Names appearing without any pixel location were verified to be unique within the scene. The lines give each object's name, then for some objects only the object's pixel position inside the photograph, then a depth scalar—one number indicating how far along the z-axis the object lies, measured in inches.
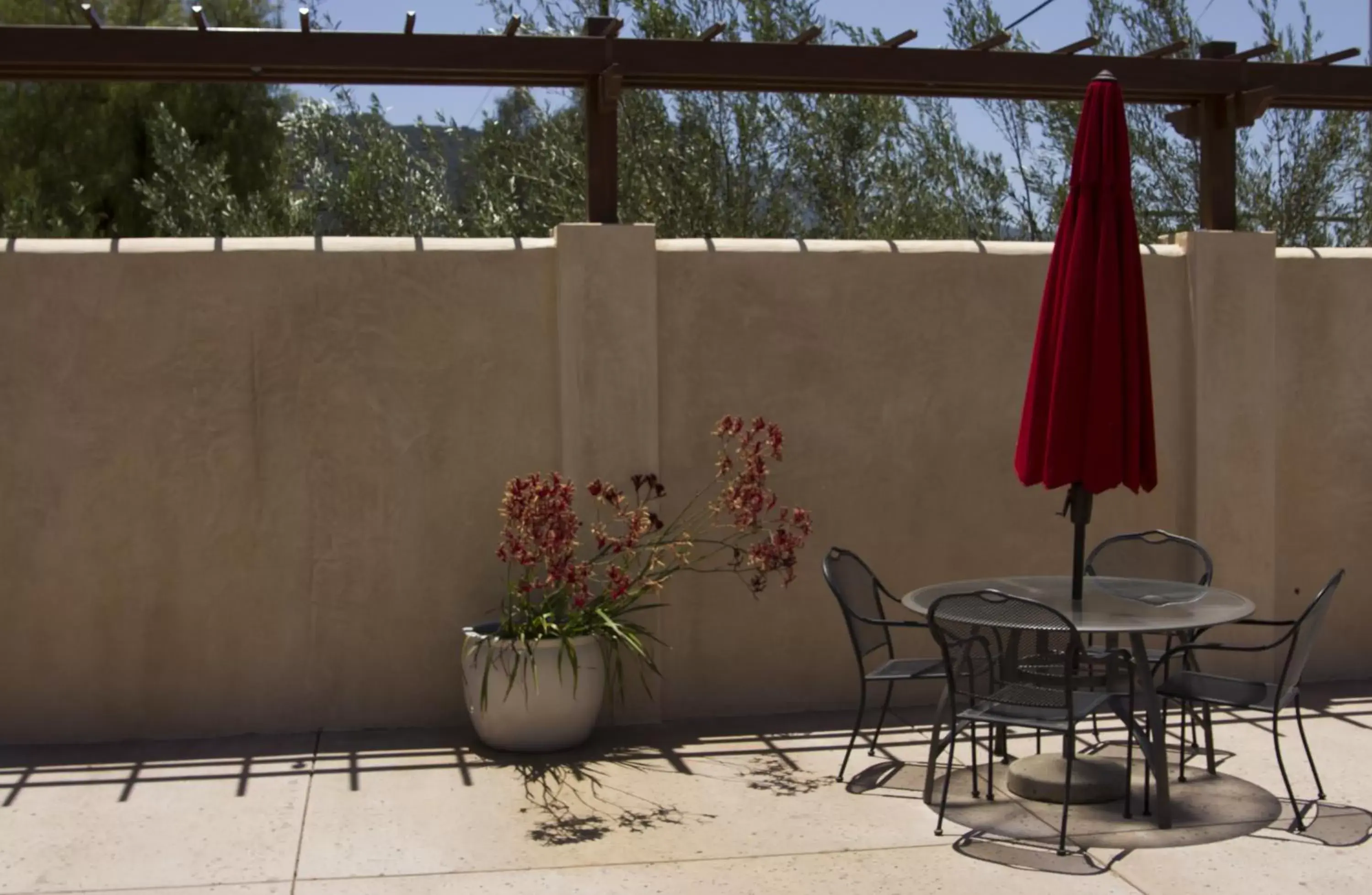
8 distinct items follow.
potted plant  229.0
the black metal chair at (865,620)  215.6
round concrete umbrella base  204.8
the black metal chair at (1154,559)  241.9
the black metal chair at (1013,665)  184.1
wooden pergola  236.5
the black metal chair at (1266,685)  190.5
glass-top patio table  192.1
